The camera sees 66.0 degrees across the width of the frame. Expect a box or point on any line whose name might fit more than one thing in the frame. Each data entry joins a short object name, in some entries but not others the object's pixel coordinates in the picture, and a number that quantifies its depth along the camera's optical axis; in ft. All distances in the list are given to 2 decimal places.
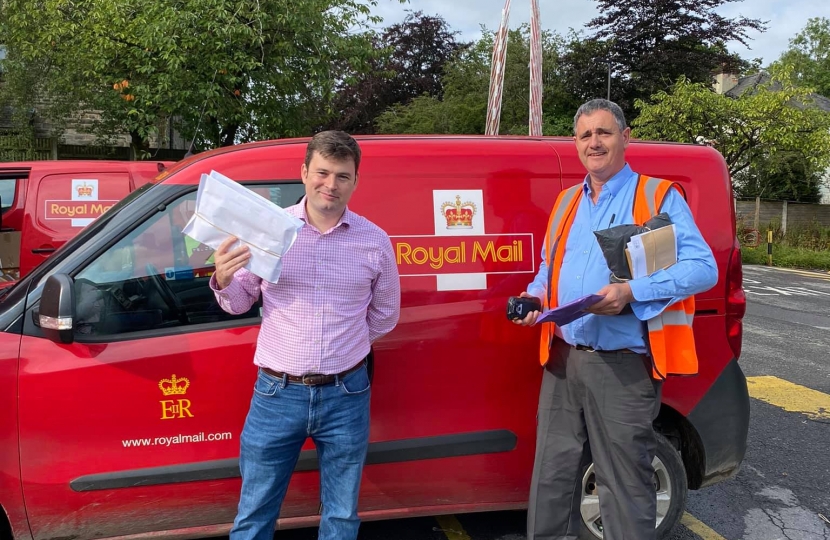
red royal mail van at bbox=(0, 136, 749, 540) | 8.17
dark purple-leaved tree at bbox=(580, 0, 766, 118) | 92.63
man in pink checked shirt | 7.02
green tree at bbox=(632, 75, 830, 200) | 57.62
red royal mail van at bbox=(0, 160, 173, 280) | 20.22
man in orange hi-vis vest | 7.72
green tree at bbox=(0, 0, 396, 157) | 32.09
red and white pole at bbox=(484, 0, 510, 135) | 18.99
